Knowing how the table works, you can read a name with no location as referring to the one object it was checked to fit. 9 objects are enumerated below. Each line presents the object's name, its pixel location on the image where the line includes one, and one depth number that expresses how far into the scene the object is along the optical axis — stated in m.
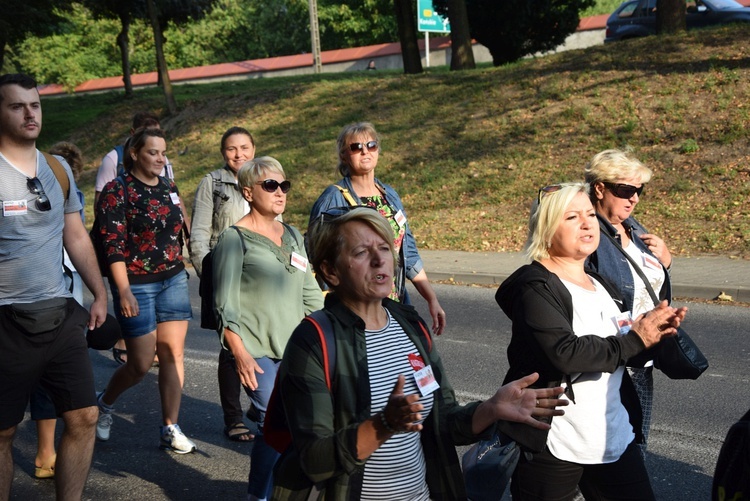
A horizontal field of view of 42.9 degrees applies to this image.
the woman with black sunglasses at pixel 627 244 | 4.09
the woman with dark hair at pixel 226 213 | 6.28
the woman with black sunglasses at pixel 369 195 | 5.59
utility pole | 44.36
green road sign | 38.53
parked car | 25.09
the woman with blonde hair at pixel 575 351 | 3.40
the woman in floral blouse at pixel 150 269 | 5.95
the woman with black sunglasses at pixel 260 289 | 4.48
